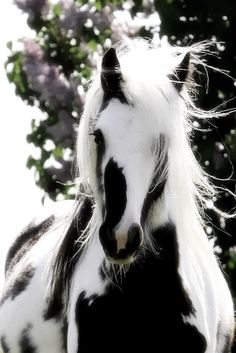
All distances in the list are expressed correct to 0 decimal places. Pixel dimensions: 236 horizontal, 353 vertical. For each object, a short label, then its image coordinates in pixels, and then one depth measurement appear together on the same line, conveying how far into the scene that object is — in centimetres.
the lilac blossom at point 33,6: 1805
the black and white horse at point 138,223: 927
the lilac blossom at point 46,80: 1723
